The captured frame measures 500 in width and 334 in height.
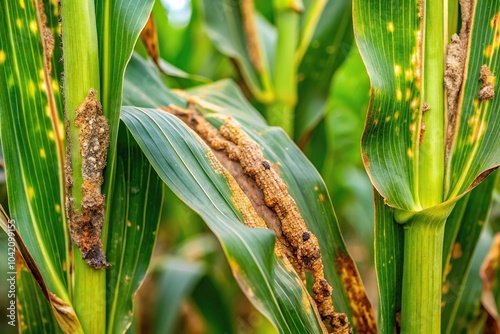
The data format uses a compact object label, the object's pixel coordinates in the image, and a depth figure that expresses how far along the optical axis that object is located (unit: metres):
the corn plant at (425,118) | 0.91
